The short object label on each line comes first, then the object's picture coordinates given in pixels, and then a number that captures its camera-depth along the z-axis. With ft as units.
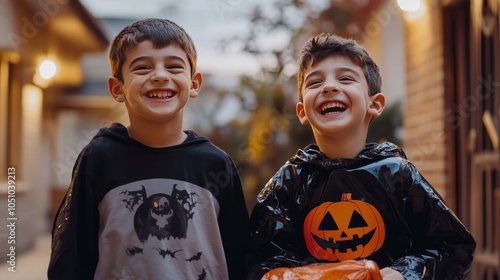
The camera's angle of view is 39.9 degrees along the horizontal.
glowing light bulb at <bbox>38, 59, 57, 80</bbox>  30.63
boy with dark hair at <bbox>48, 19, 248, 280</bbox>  7.69
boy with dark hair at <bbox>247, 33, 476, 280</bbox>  7.66
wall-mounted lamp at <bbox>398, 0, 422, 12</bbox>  21.02
